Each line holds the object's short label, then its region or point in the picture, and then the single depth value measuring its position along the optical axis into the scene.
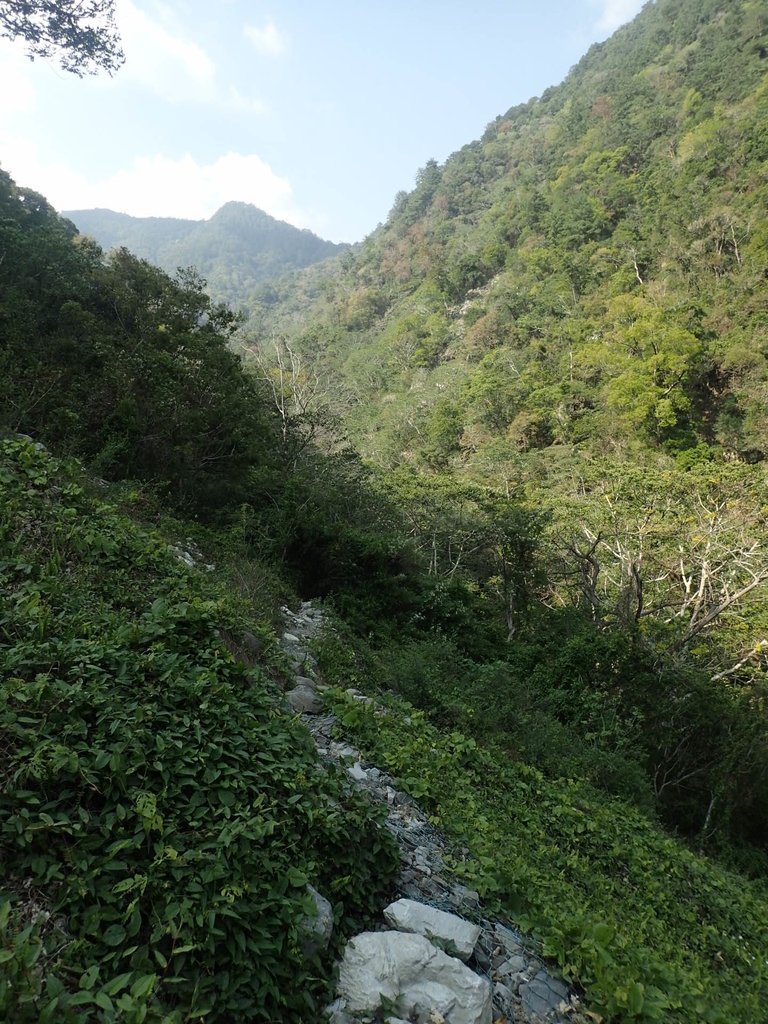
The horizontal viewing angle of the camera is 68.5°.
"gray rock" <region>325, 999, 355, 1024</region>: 2.23
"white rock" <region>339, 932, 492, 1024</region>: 2.30
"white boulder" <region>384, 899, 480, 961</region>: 2.70
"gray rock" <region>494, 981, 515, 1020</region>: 2.57
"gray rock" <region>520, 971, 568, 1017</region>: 2.62
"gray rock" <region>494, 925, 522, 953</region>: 2.91
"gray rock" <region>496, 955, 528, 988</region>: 2.72
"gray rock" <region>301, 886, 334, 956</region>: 2.35
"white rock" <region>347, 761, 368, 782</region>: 4.03
